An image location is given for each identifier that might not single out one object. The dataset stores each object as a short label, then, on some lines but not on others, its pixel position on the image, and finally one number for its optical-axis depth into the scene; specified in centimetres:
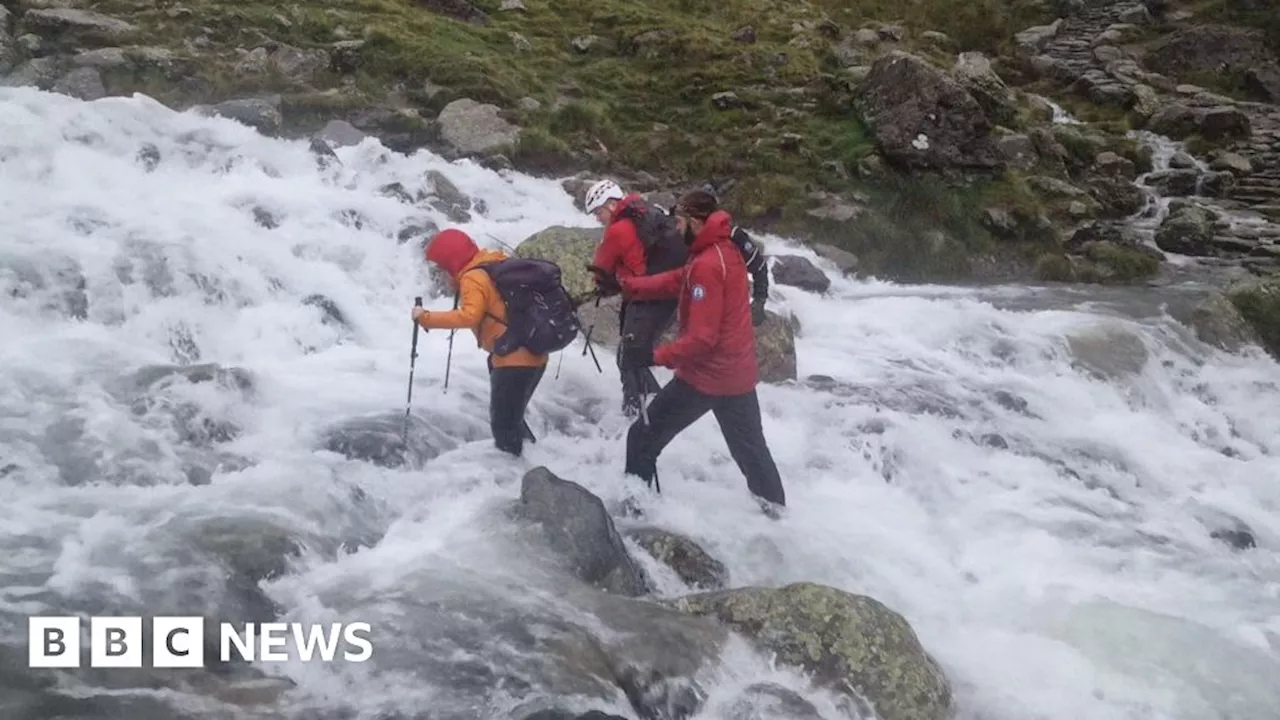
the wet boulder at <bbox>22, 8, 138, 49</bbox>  1962
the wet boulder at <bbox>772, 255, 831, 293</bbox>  1747
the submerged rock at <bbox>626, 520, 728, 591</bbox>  823
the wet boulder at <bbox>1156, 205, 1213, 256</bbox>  2186
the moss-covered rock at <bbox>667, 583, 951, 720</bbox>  675
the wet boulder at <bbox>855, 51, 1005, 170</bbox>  2159
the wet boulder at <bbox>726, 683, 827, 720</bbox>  649
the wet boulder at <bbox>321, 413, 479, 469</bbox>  936
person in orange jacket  801
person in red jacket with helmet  926
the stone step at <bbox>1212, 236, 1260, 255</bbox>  2197
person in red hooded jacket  812
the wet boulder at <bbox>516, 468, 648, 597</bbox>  763
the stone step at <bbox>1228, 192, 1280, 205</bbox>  2494
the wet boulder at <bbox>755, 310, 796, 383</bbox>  1297
